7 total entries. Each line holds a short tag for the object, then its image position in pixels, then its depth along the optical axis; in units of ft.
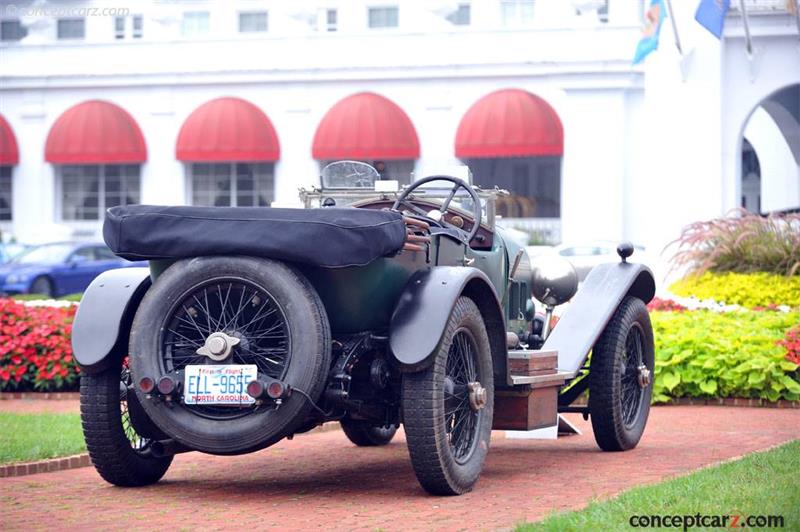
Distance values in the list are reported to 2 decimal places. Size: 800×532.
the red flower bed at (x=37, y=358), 42.80
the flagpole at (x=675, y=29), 69.41
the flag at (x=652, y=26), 73.72
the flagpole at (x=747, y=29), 66.19
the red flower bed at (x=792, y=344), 38.91
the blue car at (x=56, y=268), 89.92
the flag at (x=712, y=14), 66.64
